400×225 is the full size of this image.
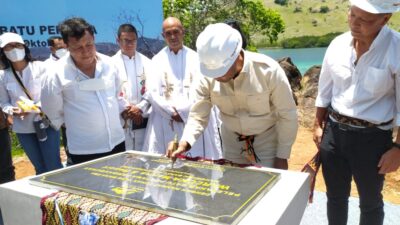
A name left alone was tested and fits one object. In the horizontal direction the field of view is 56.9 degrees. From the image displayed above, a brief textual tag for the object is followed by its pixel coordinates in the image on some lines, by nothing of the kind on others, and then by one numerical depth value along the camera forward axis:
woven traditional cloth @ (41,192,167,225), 1.42
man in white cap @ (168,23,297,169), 1.88
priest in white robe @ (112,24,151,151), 3.40
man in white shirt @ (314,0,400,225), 1.91
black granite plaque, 1.43
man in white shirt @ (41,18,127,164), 2.42
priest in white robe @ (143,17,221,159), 3.28
